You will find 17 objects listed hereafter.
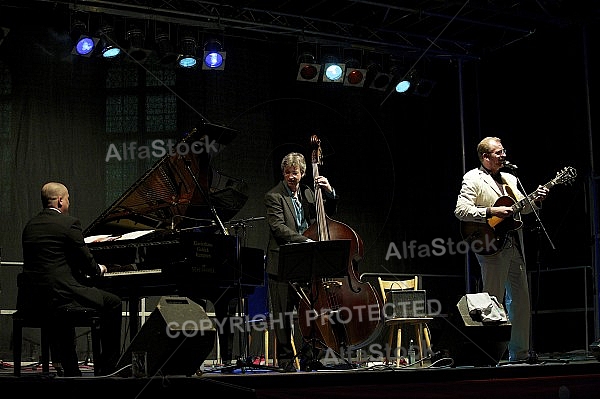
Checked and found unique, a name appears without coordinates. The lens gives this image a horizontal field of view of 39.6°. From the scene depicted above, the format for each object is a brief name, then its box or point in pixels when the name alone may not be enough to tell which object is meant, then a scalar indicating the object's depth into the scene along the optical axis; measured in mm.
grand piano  6188
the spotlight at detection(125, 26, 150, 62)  8453
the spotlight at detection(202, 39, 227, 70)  8789
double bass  5957
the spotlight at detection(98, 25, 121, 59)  8398
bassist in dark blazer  6258
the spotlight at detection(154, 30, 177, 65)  8609
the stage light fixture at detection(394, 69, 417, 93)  9727
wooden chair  7536
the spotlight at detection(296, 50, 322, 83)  9188
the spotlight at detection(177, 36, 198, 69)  8664
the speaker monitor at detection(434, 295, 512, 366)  5738
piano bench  5605
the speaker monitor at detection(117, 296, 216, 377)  4730
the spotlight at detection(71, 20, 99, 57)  8281
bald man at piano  5625
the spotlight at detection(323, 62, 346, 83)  9320
